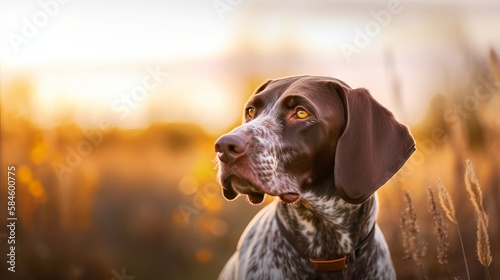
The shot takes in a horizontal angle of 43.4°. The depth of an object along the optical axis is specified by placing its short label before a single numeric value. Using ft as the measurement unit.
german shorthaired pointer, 10.42
